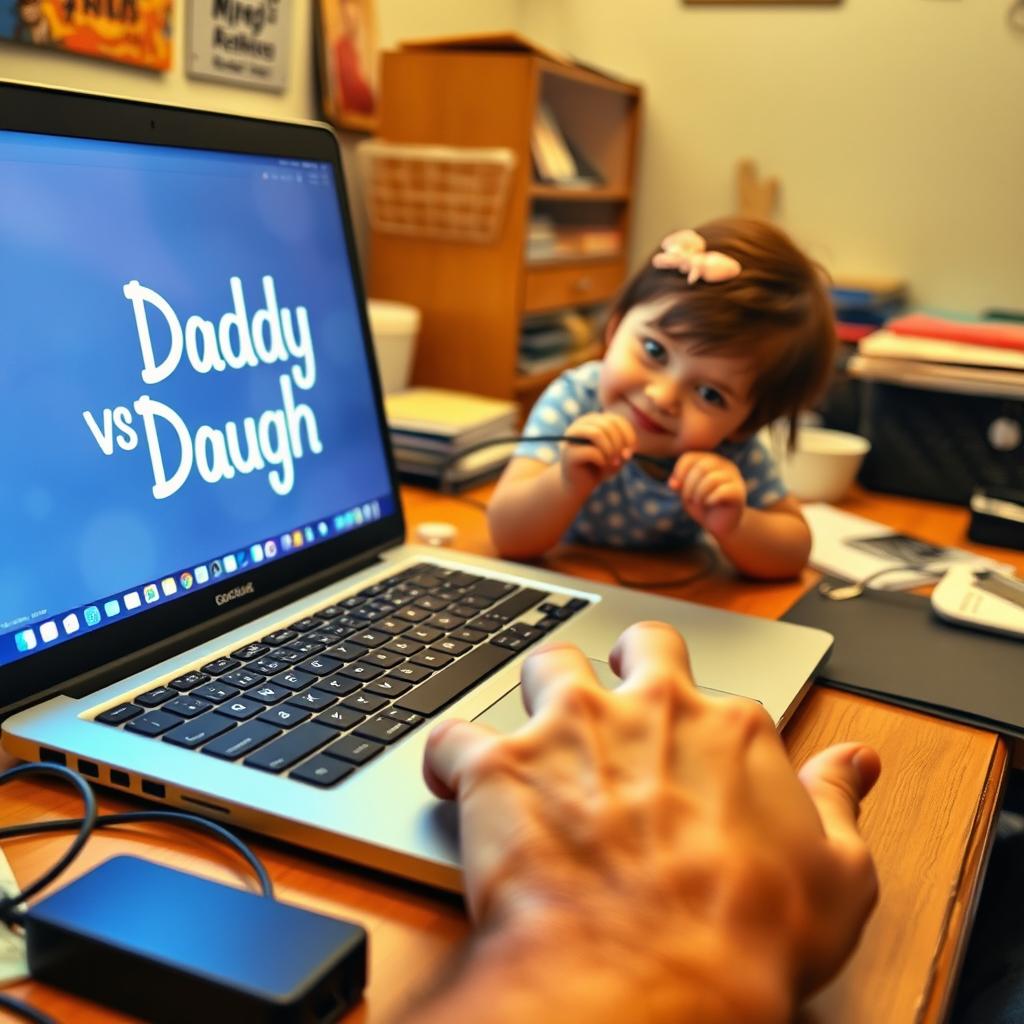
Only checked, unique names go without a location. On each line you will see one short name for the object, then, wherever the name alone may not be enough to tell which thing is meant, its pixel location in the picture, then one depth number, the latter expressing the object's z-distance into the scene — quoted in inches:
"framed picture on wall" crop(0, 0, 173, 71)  38.0
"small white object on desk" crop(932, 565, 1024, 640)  32.0
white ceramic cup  48.0
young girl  34.6
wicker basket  57.6
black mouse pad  26.9
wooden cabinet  59.2
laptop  19.6
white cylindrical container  53.6
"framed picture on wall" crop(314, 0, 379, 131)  56.6
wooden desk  15.8
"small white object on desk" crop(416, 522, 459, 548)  37.4
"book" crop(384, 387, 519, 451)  44.9
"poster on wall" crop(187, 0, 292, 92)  47.7
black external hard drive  13.6
